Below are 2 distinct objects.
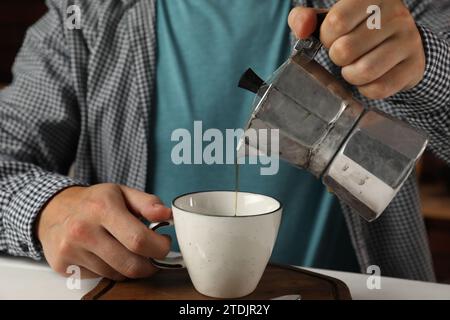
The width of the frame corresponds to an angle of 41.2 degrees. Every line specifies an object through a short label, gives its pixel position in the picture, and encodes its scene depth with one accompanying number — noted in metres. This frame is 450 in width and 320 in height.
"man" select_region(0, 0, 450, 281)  0.96
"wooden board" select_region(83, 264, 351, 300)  0.60
